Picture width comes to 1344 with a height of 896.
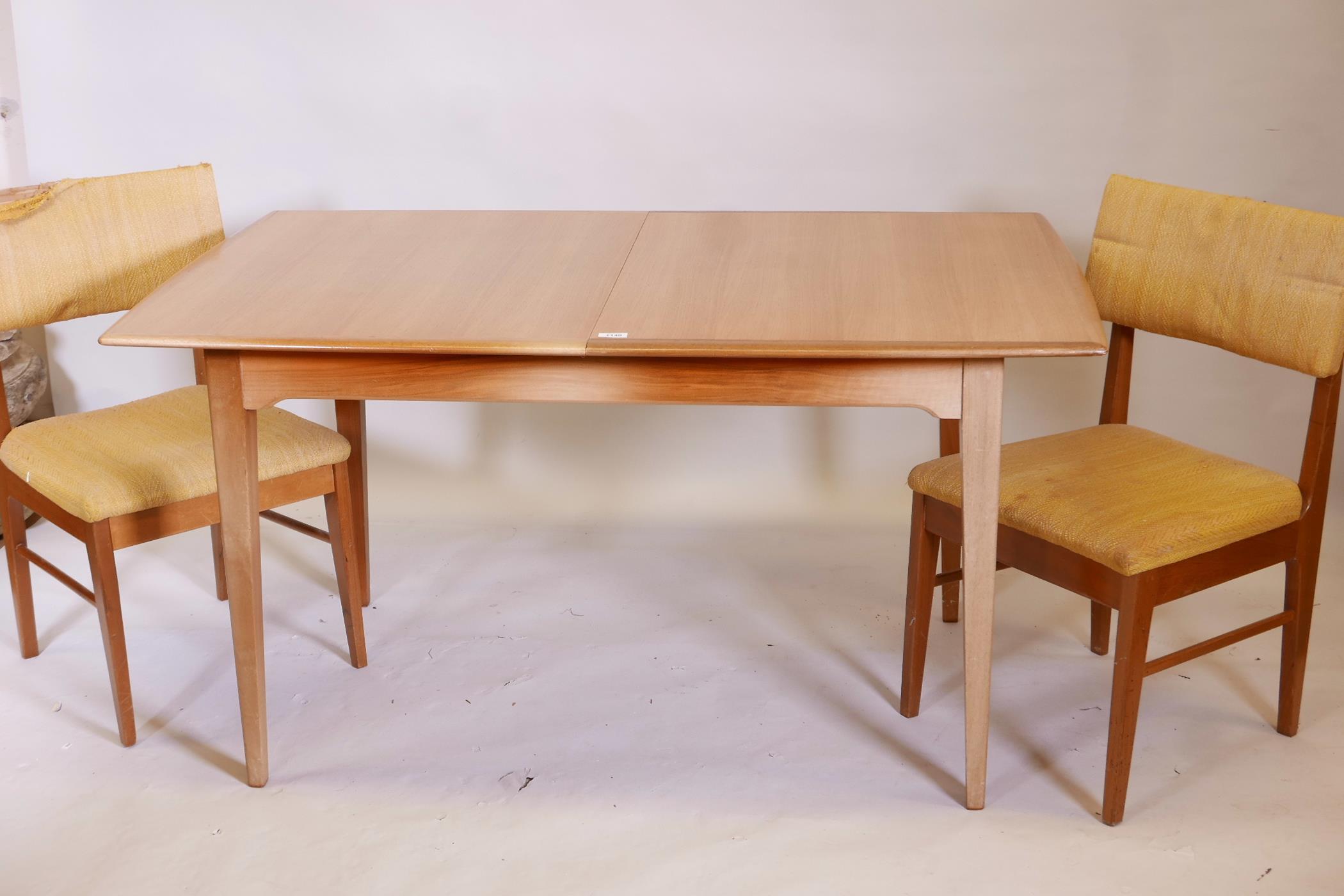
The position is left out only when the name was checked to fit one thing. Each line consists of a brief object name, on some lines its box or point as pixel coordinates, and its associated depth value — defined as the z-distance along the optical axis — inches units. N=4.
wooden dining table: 72.5
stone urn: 124.6
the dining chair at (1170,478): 79.0
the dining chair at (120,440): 87.4
